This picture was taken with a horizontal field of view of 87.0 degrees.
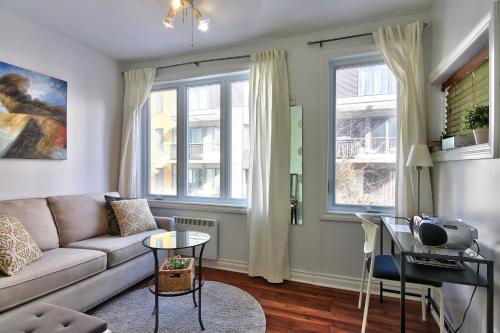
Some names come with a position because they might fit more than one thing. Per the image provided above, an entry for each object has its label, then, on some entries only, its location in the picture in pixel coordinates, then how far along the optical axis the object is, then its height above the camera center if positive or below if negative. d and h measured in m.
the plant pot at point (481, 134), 1.46 +0.18
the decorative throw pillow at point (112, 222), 2.78 -0.59
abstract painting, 2.39 +0.52
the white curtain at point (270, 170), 2.79 -0.04
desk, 1.31 -0.60
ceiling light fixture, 1.95 +1.30
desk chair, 1.66 -0.74
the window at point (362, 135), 2.63 +0.32
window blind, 1.60 +0.49
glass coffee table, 1.89 -0.60
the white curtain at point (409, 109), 2.33 +0.51
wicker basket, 1.96 -0.85
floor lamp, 2.09 +0.07
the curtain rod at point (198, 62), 3.02 +1.28
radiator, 3.12 -0.75
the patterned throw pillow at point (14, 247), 1.75 -0.57
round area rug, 1.96 -1.19
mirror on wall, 2.80 -0.01
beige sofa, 1.78 -0.73
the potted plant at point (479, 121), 1.48 +0.27
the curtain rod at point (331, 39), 2.56 +1.28
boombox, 1.44 -0.38
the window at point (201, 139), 3.21 +0.35
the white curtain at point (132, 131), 3.46 +0.47
